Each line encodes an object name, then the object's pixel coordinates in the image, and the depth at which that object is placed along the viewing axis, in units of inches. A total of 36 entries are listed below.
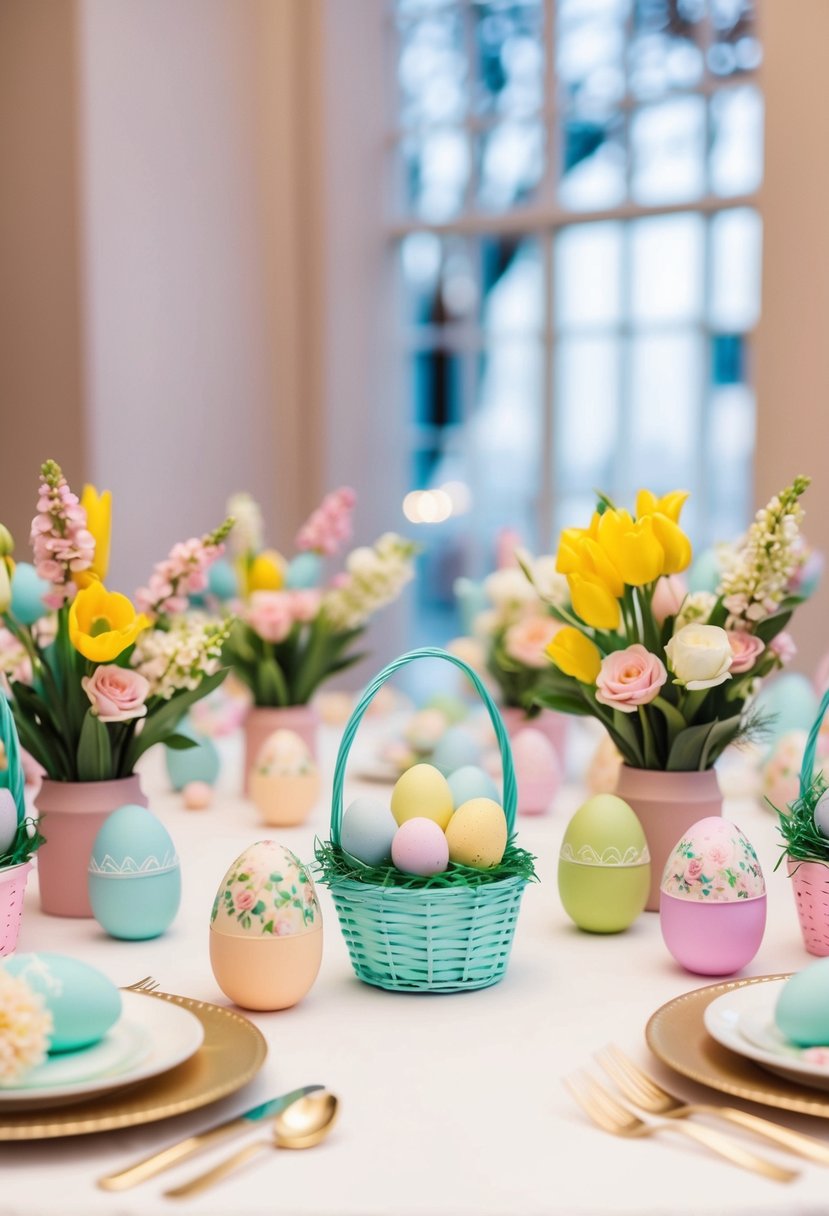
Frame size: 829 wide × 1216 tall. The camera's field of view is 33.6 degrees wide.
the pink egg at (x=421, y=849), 42.0
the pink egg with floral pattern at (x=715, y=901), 43.0
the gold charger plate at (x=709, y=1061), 32.4
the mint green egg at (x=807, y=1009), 33.2
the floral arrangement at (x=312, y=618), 76.1
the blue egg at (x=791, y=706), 75.3
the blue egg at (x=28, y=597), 59.0
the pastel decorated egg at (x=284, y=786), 66.4
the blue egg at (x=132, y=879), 47.8
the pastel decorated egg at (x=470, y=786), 45.8
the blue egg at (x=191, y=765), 74.7
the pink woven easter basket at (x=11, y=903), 43.2
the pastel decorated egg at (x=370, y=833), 42.8
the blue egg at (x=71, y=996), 32.4
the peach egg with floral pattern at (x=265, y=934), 40.1
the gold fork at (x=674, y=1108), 30.9
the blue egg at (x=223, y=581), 85.1
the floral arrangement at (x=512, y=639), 78.2
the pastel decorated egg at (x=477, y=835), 42.9
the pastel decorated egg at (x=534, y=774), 68.6
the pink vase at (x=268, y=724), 76.5
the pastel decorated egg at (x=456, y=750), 67.6
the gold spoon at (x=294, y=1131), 29.5
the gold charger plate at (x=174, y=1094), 30.9
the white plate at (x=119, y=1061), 31.4
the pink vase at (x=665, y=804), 52.3
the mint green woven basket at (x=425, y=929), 41.6
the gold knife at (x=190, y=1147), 29.6
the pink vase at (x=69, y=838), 52.1
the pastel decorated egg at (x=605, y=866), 48.1
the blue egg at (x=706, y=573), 60.1
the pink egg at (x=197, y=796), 71.1
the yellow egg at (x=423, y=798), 44.1
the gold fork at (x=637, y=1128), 30.0
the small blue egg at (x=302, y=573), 80.2
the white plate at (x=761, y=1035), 32.6
